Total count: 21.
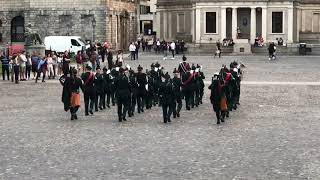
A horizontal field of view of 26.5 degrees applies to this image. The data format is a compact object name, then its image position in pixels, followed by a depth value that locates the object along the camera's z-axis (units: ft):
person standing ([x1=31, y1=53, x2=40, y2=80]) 127.13
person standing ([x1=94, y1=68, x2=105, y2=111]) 78.89
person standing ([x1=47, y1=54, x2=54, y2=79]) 125.49
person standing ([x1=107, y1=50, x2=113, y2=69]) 145.96
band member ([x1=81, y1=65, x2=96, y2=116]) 76.95
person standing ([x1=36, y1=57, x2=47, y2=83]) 122.42
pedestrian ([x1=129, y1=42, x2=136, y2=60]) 181.47
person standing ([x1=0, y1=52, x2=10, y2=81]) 124.98
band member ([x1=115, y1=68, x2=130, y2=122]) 71.97
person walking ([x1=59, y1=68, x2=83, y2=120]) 73.10
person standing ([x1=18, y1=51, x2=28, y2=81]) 123.54
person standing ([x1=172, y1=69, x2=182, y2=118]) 73.77
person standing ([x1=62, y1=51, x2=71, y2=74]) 117.58
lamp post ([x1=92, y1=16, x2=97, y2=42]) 208.09
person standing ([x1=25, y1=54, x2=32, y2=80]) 126.52
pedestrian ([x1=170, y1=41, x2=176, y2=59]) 192.84
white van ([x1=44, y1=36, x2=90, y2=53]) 183.73
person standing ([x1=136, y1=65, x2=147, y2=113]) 78.74
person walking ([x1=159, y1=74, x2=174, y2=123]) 70.85
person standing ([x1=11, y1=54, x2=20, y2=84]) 118.83
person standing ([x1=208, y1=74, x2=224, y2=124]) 69.00
